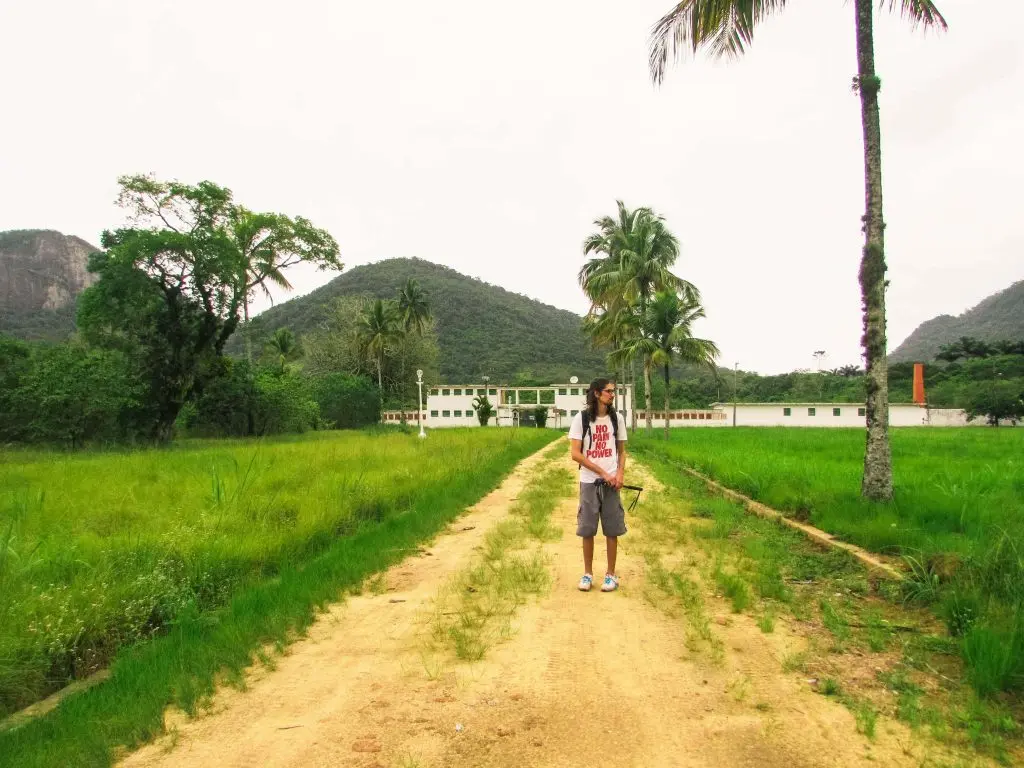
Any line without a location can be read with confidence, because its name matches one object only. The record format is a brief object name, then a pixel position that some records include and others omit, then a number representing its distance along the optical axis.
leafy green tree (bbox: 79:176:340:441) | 24.83
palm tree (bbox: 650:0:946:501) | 7.68
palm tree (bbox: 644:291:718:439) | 27.11
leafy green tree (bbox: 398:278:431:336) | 58.12
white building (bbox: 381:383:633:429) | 59.94
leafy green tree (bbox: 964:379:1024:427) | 45.28
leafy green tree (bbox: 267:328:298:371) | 58.53
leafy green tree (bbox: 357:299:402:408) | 53.72
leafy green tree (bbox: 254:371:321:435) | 36.88
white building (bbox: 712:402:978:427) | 50.50
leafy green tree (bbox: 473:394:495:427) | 53.60
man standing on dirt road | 5.39
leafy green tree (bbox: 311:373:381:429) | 48.75
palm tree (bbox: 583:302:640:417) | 28.96
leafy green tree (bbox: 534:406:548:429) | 55.06
